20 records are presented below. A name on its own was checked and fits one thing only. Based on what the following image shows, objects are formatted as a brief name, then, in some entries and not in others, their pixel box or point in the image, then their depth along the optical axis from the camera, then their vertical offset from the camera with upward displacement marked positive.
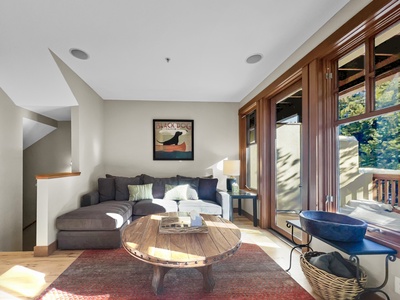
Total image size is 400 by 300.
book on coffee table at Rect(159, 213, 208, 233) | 2.13 -0.75
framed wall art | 4.94 +0.31
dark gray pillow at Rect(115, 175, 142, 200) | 4.05 -0.62
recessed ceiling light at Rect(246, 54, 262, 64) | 3.01 +1.32
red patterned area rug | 1.93 -1.26
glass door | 3.83 -0.21
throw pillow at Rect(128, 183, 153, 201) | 3.98 -0.72
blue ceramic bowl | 1.68 -0.62
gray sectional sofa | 2.90 -0.85
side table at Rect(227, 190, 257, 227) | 3.90 -0.81
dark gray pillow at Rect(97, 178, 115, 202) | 4.02 -0.67
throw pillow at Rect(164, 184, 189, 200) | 4.10 -0.74
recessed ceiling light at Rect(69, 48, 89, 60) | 2.88 +1.35
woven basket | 1.67 -1.06
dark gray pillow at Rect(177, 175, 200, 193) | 4.32 -0.57
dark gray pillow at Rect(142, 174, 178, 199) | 4.26 -0.59
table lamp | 4.34 -0.31
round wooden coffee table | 1.60 -0.77
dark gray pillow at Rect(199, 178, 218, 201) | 4.25 -0.72
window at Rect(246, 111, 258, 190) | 4.50 +0.02
